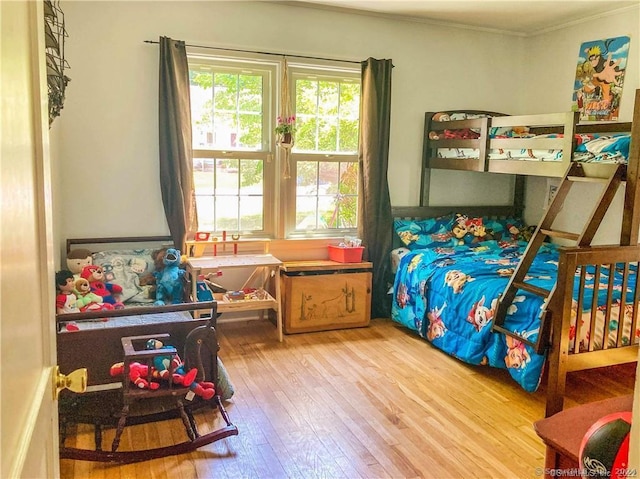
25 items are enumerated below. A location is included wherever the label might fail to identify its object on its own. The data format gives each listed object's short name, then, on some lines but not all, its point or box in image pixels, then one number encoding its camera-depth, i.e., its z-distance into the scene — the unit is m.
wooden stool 1.38
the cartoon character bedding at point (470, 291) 3.05
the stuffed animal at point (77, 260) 3.43
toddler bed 2.44
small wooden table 3.65
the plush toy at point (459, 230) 4.56
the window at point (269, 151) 4.01
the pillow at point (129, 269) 3.41
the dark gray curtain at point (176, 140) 3.67
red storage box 4.21
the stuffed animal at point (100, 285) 3.26
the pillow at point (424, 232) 4.43
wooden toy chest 3.99
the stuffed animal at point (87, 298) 3.07
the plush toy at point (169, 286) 3.41
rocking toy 2.36
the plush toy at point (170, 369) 2.46
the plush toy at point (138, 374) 2.41
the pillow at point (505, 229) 4.71
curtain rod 3.83
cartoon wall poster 4.07
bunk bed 2.74
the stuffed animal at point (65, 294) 2.95
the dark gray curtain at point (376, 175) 4.23
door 0.74
